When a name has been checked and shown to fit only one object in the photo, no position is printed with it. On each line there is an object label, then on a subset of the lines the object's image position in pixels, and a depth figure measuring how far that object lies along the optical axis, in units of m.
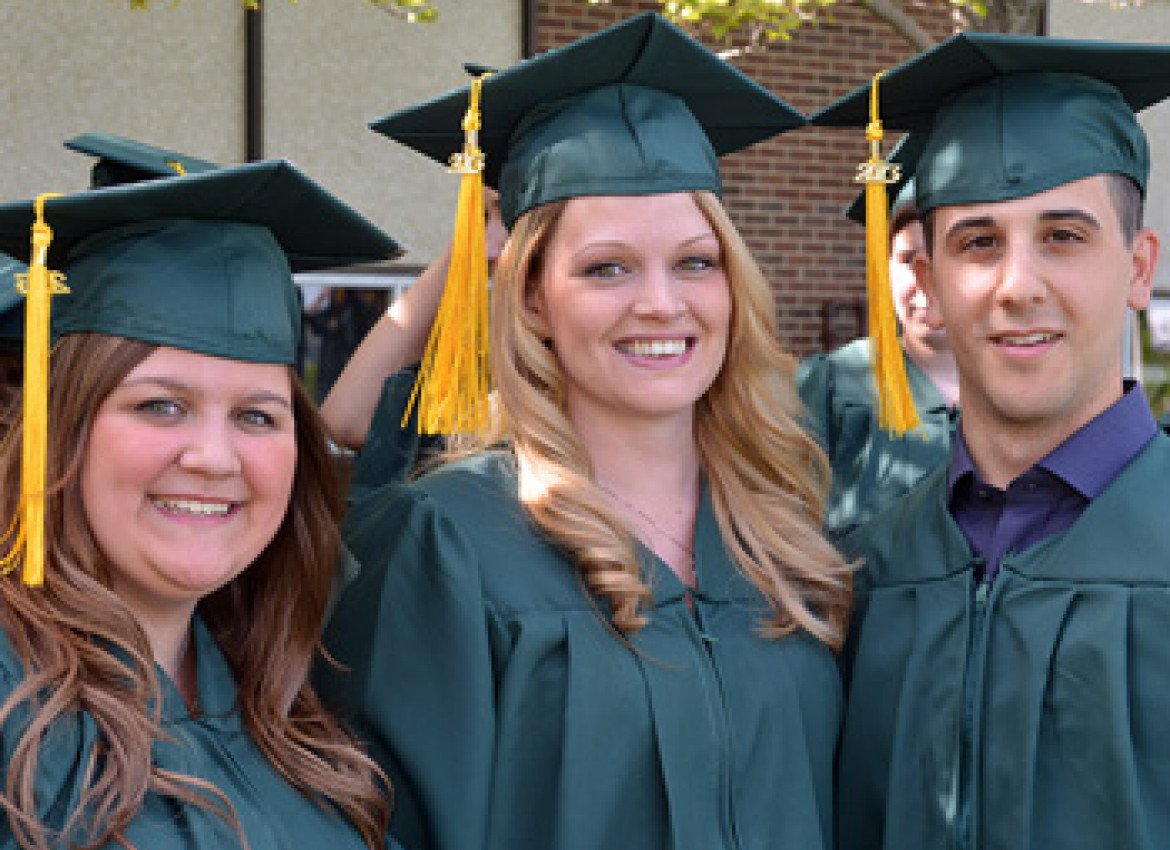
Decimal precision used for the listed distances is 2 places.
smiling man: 2.34
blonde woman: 2.46
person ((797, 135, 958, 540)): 4.03
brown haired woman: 2.02
